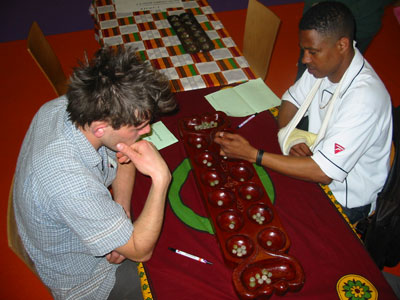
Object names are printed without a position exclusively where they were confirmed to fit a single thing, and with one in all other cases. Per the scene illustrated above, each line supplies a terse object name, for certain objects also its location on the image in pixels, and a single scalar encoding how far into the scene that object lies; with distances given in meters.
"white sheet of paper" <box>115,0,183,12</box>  2.65
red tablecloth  1.17
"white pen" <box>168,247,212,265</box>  1.24
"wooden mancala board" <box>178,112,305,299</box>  1.14
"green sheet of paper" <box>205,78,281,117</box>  1.85
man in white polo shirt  1.39
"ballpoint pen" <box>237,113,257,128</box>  1.76
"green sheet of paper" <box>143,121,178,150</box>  1.68
